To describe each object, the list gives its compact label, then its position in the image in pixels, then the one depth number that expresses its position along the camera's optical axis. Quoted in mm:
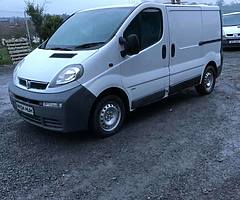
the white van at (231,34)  9619
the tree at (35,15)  11250
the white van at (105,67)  2949
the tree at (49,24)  10172
